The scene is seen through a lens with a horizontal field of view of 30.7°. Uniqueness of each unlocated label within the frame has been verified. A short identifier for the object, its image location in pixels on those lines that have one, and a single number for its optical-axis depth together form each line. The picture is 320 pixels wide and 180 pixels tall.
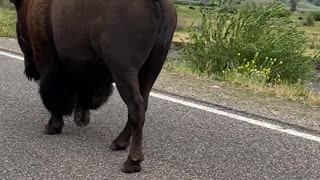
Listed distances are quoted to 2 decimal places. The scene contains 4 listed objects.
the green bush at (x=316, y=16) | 80.78
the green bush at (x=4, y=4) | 39.85
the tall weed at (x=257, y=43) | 10.53
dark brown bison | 4.60
